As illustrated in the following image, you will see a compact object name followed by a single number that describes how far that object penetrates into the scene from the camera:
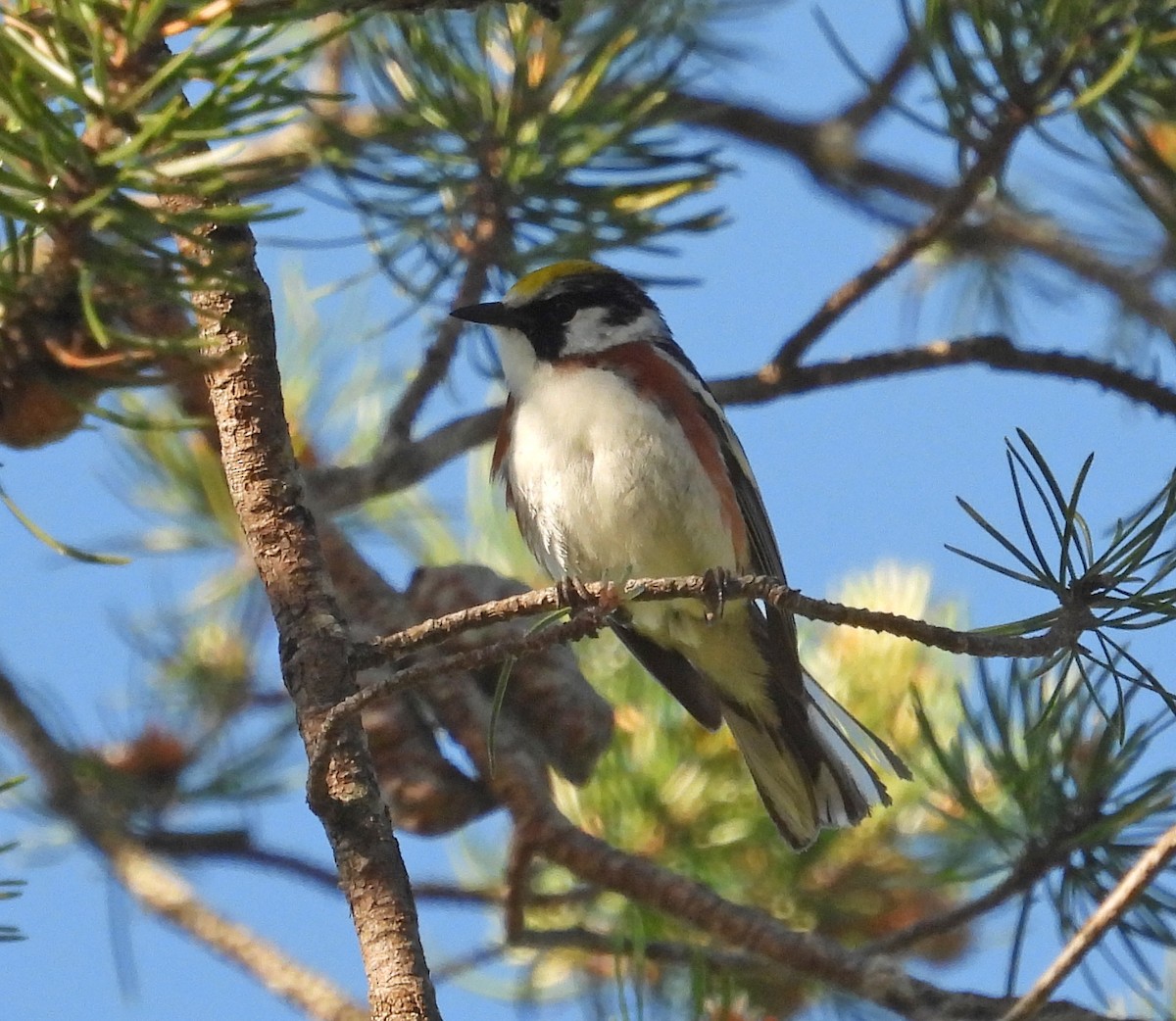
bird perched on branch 4.77
